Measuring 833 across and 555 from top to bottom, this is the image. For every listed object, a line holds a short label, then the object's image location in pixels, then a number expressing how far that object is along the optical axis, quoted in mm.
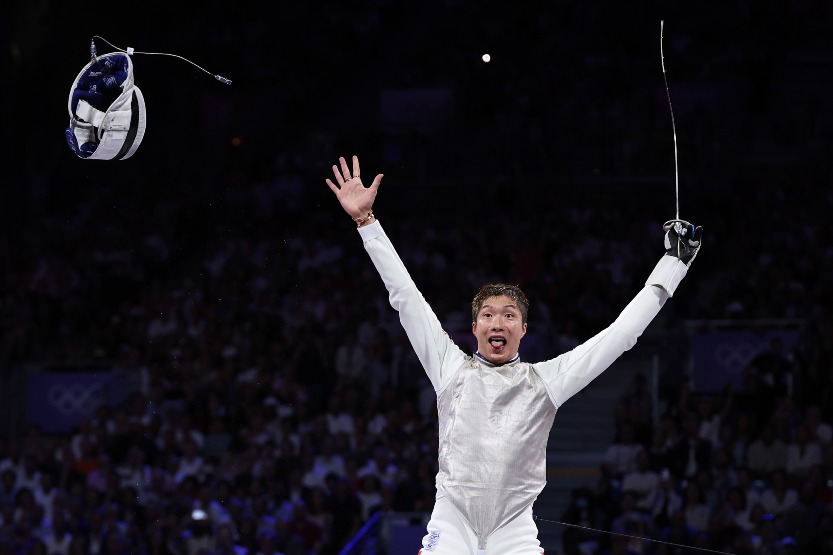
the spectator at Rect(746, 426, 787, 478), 19297
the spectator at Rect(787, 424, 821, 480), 19203
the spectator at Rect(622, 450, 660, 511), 18719
